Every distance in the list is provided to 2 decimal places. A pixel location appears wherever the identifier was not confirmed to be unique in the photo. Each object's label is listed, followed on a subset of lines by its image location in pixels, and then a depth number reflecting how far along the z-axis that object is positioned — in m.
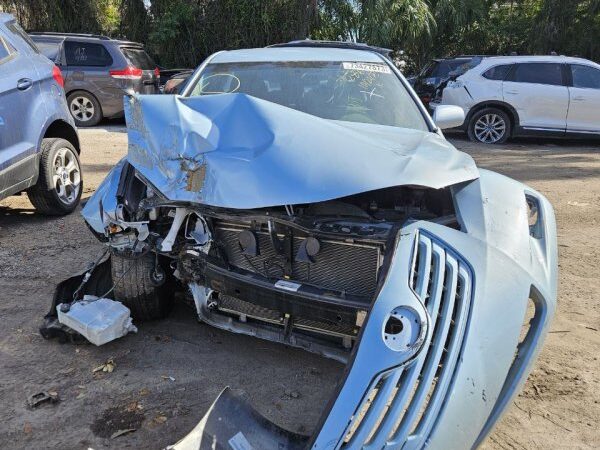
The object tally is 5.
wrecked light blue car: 1.97
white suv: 10.62
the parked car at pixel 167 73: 13.08
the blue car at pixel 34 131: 4.80
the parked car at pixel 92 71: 11.34
